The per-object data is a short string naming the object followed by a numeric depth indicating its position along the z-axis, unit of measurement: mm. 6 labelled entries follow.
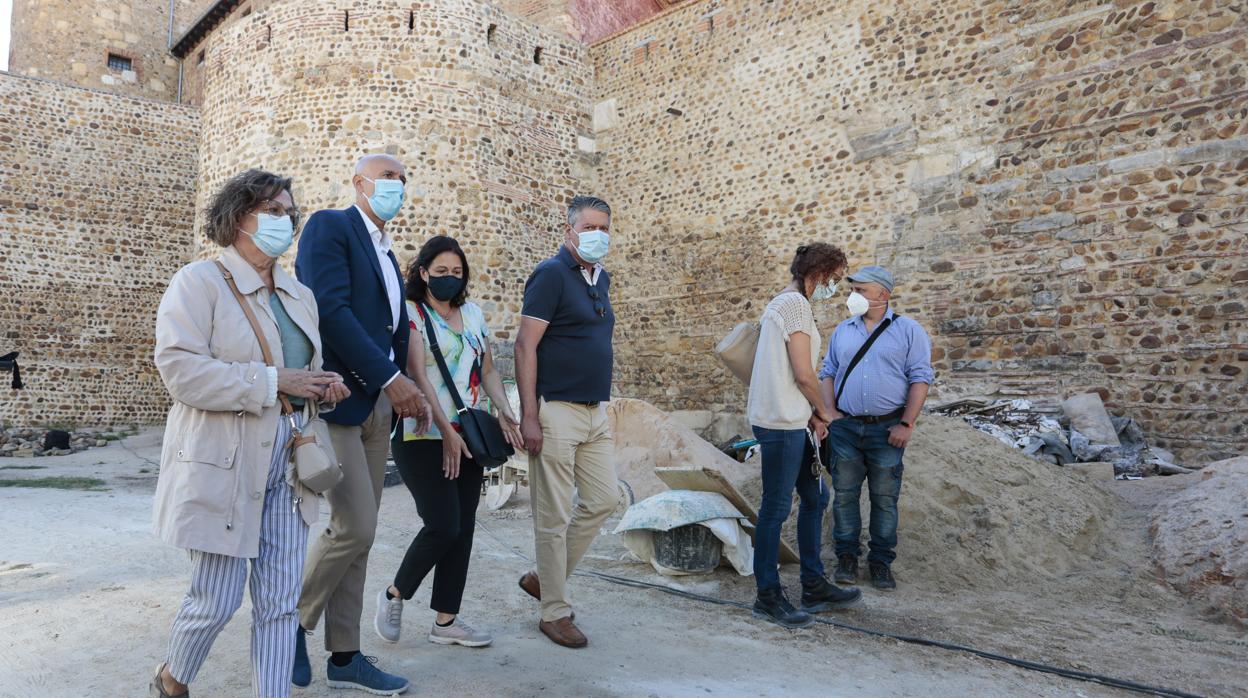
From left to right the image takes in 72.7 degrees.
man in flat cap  4289
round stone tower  11672
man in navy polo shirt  3273
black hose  2846
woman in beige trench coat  2041
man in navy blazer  2611
